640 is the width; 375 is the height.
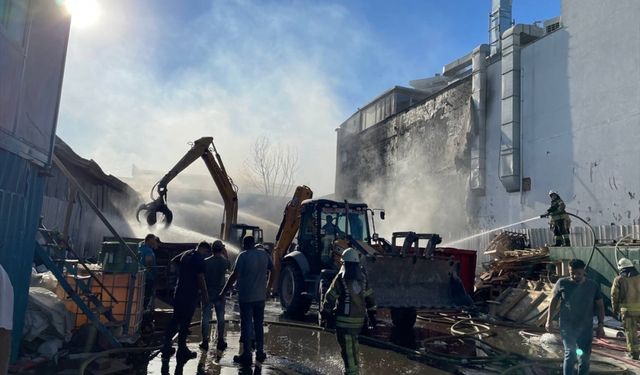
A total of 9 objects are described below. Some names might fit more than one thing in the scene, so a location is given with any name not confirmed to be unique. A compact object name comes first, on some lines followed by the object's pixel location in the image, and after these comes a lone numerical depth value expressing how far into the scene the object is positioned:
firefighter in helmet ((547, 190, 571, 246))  12.34
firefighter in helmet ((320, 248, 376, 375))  5.14
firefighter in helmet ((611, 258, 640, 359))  7.29
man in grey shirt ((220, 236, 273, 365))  6.49
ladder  6.04
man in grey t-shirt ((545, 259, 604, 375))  5.12
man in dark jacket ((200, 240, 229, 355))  7.00
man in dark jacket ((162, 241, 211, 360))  6.25
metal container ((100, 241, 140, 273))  7.15
